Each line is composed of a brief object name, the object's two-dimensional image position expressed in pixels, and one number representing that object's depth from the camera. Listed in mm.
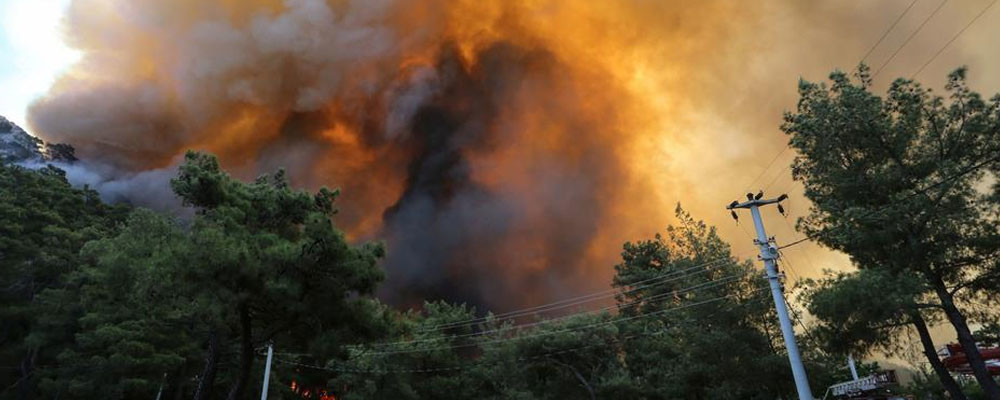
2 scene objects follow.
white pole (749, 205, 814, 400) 15977
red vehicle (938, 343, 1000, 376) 25719
